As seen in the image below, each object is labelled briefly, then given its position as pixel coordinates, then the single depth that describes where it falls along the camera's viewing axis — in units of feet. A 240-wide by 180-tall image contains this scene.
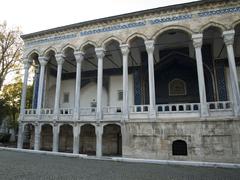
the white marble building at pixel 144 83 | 34.65
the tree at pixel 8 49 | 62.75
